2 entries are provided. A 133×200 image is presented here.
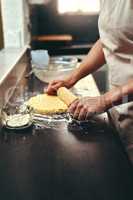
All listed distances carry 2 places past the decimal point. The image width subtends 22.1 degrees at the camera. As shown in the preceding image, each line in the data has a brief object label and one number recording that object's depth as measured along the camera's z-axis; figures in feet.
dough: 3.59
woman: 3.05
